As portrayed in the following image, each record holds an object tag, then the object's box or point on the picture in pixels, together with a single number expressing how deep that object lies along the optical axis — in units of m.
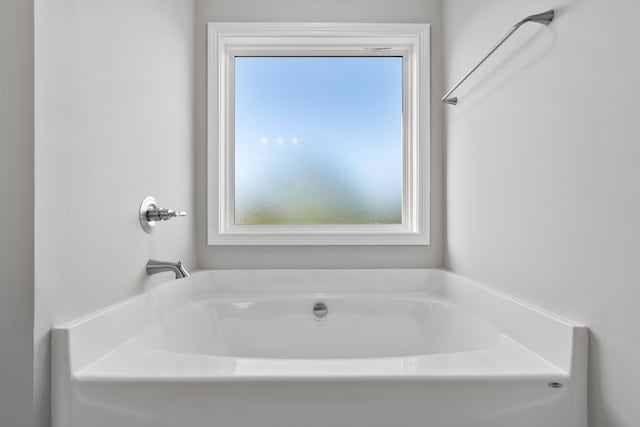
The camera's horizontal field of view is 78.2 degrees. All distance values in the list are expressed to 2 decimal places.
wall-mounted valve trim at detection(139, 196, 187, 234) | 1.33
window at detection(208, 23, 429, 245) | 2.03
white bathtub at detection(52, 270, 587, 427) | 0.83
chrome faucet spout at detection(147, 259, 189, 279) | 1.35
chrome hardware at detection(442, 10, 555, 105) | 0.99
